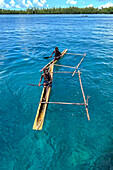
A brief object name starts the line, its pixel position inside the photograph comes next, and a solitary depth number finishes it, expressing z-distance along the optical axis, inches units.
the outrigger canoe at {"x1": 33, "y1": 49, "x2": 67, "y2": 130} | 272.1
